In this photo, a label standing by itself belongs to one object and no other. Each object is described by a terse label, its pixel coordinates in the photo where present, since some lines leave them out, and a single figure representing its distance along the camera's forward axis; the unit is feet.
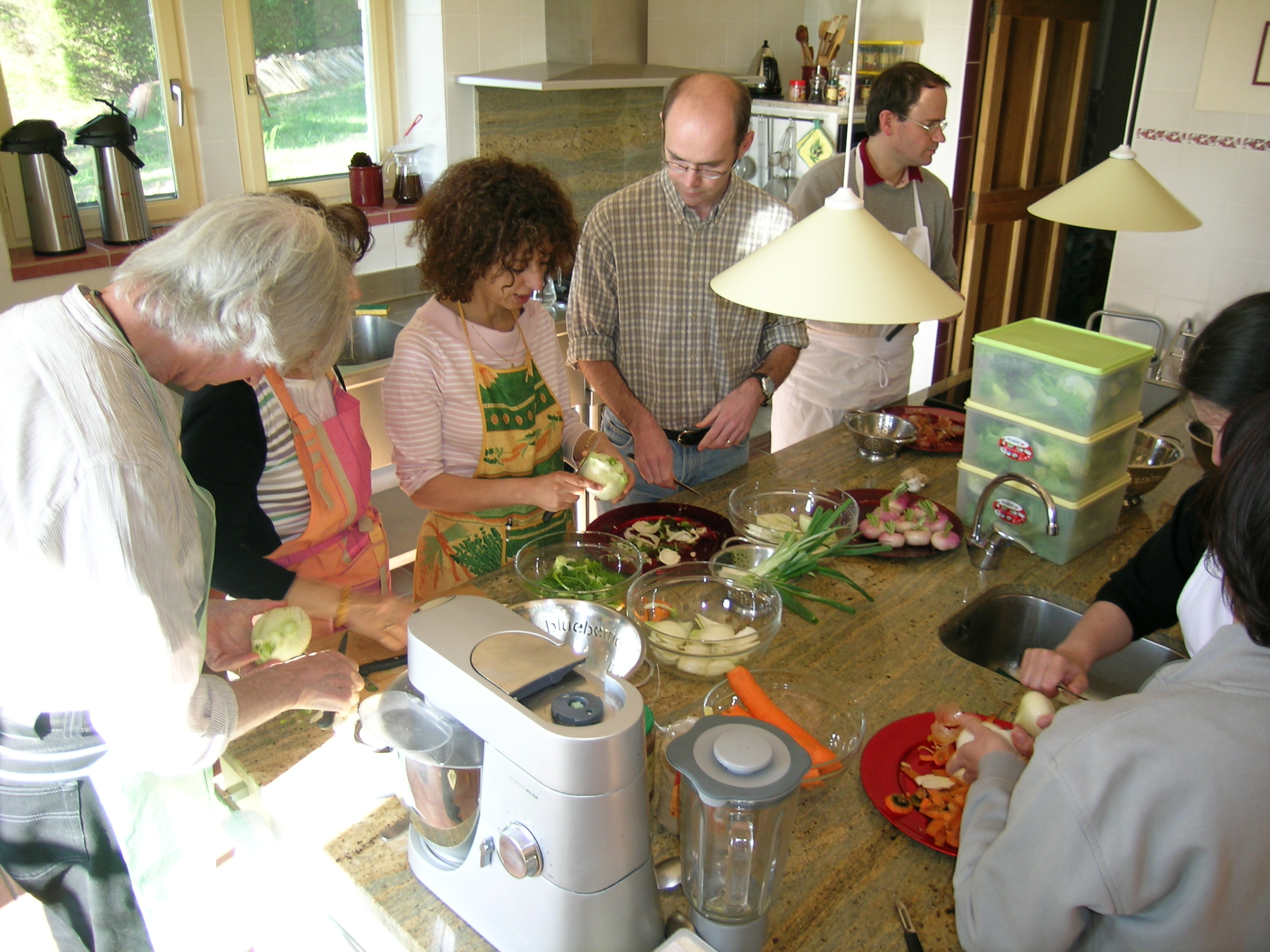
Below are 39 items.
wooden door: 14.69
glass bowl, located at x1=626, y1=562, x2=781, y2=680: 5.20
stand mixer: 3.20
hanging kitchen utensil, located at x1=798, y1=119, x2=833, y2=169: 14.80
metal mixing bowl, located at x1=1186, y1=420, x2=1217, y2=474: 7.71
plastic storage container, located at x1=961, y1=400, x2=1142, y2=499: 6.41
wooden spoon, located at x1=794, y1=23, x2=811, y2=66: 15.70
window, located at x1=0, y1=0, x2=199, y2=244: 9.53
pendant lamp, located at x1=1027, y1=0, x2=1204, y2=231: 6.57
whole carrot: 4.46
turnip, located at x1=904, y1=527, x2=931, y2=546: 6.72
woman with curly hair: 6.47
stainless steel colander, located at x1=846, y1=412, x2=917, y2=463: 8.22
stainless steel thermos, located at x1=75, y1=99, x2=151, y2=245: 9.62
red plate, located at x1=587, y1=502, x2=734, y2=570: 6.70
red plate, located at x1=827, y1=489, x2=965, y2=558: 6.68
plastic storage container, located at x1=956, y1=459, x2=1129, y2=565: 6.61
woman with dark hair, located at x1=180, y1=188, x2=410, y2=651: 5.47
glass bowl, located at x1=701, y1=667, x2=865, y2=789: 4.76
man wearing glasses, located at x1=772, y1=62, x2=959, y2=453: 9.66
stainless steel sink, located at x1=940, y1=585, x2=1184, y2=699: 6.29
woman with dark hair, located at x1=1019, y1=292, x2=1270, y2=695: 4.53
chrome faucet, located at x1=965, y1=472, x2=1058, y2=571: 6.31
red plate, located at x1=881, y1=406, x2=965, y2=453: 8.33
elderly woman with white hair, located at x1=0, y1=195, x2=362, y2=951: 3.70
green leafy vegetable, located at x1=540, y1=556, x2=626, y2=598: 5.89
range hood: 12.23
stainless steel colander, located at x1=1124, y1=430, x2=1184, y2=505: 7.45
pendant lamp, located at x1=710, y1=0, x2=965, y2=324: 4.30
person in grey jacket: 3.07
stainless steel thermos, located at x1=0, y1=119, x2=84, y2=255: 9.14
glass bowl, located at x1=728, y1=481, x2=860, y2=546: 7.17
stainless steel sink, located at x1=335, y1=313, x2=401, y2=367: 11.42
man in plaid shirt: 8.18
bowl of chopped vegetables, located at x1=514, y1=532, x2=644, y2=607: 5.87
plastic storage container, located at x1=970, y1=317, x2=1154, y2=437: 6.23
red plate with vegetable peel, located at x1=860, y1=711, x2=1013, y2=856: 4.29
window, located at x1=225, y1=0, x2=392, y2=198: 11.35
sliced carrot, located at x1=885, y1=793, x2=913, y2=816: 4.35
